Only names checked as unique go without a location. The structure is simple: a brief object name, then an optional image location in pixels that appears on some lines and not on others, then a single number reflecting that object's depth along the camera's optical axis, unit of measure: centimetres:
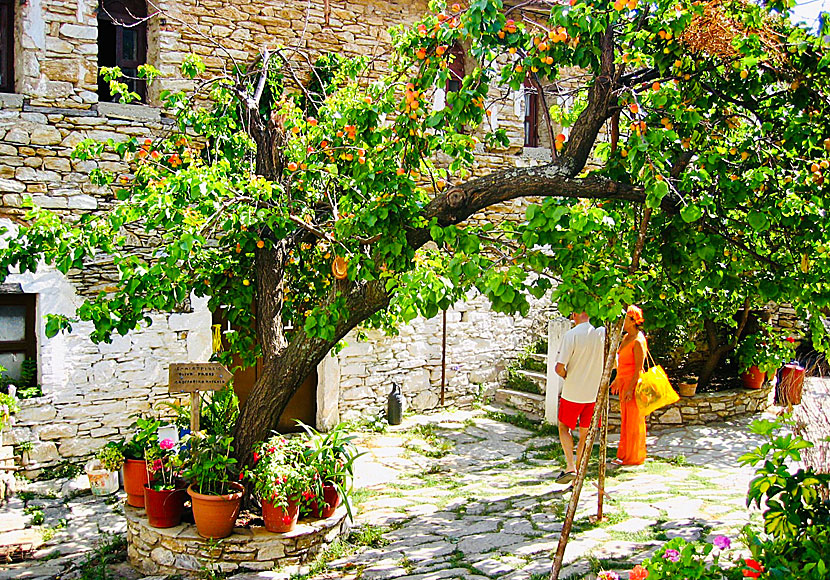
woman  627
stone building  666
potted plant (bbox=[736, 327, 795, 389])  853
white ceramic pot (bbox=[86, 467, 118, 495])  638
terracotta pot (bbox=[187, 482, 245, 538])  463
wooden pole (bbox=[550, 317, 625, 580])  389
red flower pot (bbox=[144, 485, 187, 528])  481
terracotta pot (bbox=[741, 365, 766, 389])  902
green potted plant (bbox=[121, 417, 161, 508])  516
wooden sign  510
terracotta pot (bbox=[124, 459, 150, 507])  515
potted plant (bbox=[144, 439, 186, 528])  482
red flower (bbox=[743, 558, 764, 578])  257
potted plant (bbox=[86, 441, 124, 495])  638
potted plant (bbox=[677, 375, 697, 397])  849
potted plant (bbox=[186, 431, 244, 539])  465
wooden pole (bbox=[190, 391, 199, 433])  517
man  617
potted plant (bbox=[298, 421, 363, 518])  500
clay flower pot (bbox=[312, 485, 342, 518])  499
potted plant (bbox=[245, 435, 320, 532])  470
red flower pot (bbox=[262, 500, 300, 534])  470
